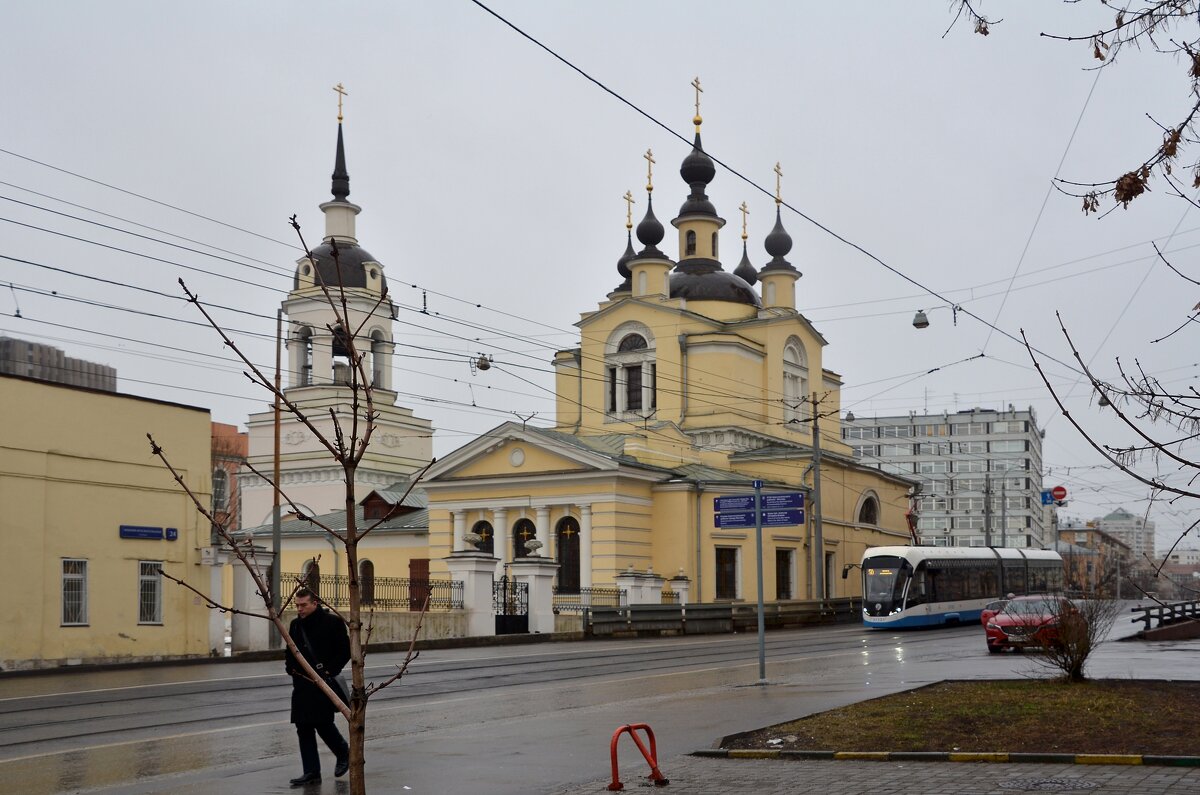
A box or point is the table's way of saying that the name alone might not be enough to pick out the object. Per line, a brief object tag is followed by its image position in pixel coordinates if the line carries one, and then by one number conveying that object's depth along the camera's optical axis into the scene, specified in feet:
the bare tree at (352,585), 17.60
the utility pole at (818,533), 160.97
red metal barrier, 33.09
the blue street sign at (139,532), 95.61
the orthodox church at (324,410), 203.00
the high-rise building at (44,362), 233.43
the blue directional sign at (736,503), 67.92
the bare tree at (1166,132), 24.49
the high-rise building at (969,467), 428.07
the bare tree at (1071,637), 54.03
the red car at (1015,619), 62.90
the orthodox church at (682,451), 165.68
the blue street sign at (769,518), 66.59
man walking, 34.09
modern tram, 146.00
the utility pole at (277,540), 101.70
